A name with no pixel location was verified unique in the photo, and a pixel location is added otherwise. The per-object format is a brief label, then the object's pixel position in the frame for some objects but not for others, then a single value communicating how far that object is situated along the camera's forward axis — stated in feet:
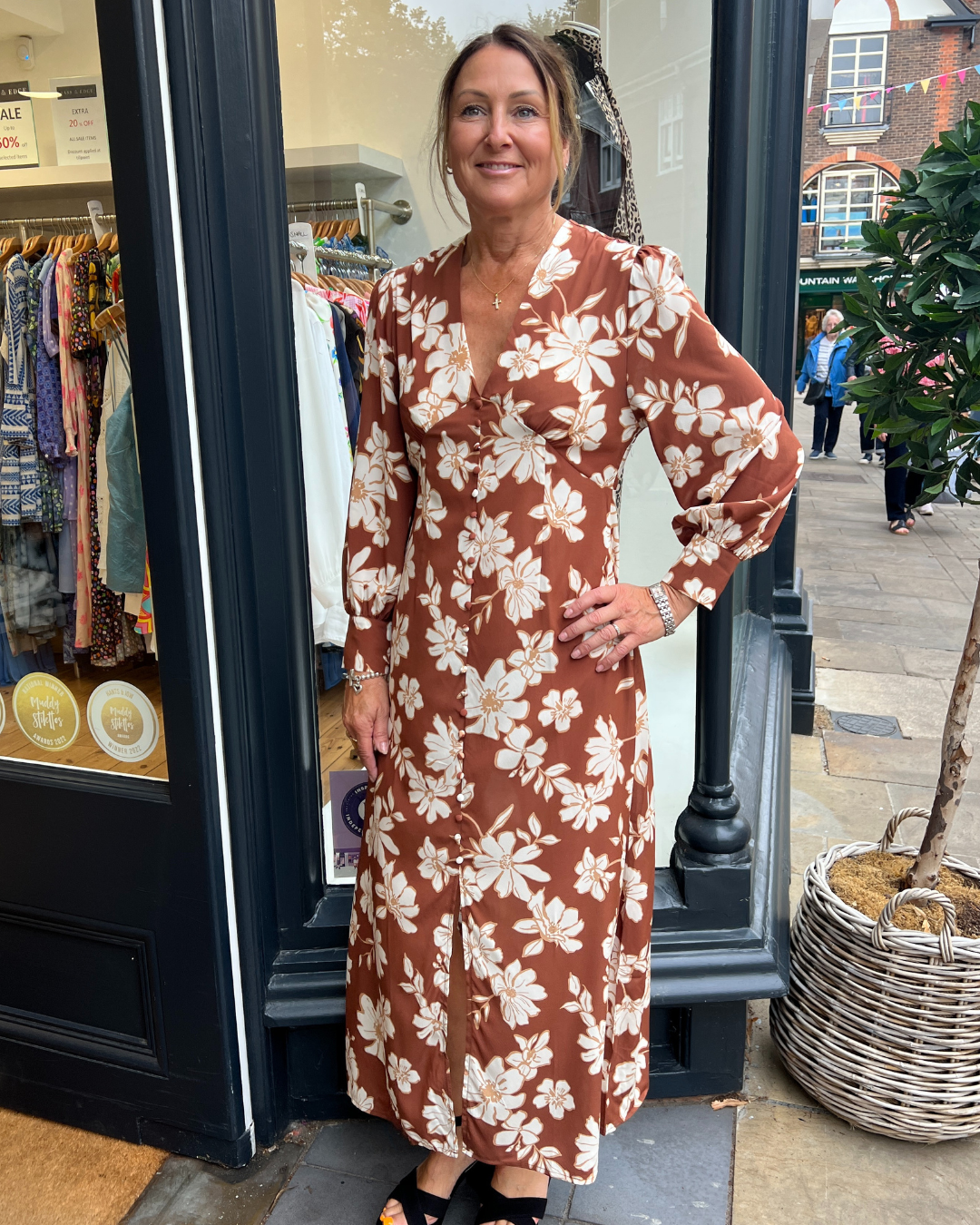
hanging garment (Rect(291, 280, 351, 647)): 9.90
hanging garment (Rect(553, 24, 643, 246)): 8.58
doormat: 6.07
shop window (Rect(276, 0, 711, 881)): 7.82
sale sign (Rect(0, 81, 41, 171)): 5.83
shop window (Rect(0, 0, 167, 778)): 5.73
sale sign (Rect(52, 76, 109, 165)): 5.41
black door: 5.49
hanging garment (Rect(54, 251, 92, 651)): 6.32
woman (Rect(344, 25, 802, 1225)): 4.64
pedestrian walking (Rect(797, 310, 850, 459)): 36.60
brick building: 78.28
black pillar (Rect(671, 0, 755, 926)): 6.59
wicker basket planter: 6.10
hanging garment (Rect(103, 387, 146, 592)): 5.90
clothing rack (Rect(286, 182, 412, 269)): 11.71
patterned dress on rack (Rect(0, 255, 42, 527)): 6.38
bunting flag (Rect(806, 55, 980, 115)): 78.33
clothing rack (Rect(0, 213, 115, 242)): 5.65
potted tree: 6.09
